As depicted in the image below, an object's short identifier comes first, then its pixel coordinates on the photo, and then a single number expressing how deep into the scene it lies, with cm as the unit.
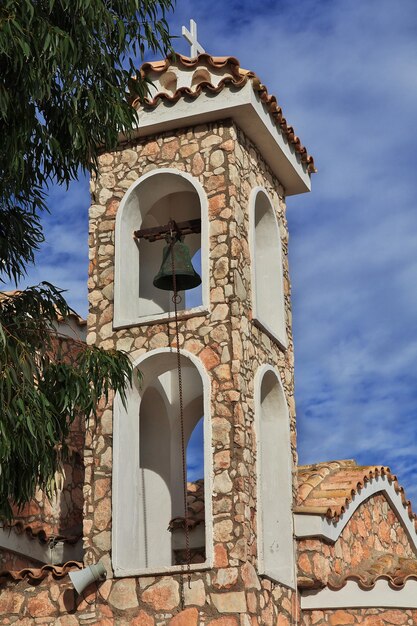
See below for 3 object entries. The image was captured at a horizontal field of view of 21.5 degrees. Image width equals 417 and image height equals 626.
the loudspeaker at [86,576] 1204
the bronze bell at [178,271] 1317
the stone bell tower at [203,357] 1210
